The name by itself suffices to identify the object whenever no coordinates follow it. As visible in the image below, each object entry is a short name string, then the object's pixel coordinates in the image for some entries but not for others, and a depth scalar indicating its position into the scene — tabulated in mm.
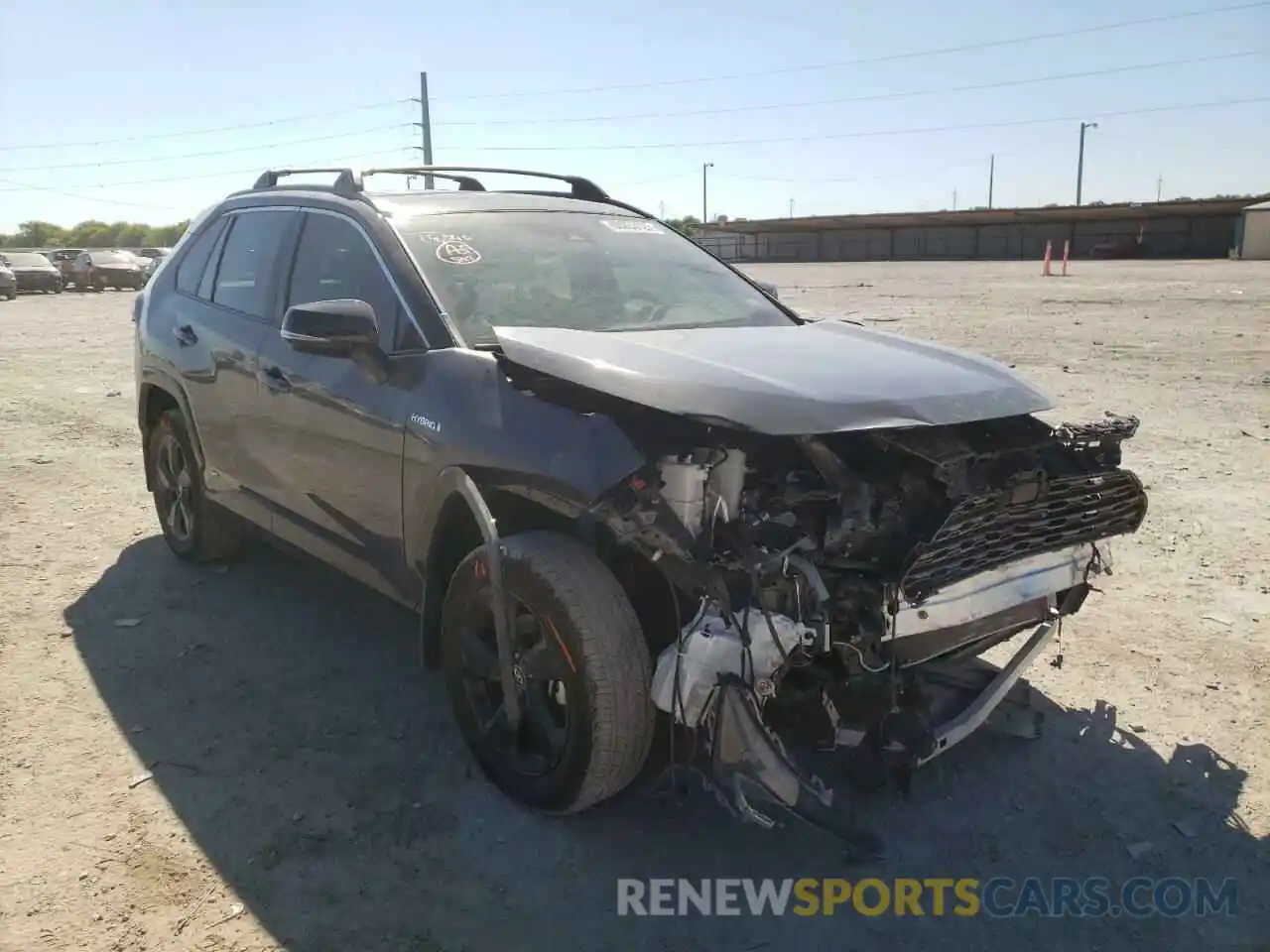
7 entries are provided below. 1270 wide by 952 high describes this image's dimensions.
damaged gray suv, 2625
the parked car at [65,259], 35625
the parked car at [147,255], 38469
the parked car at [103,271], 35281
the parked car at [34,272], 32338
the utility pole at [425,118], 47031
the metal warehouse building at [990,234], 51438
